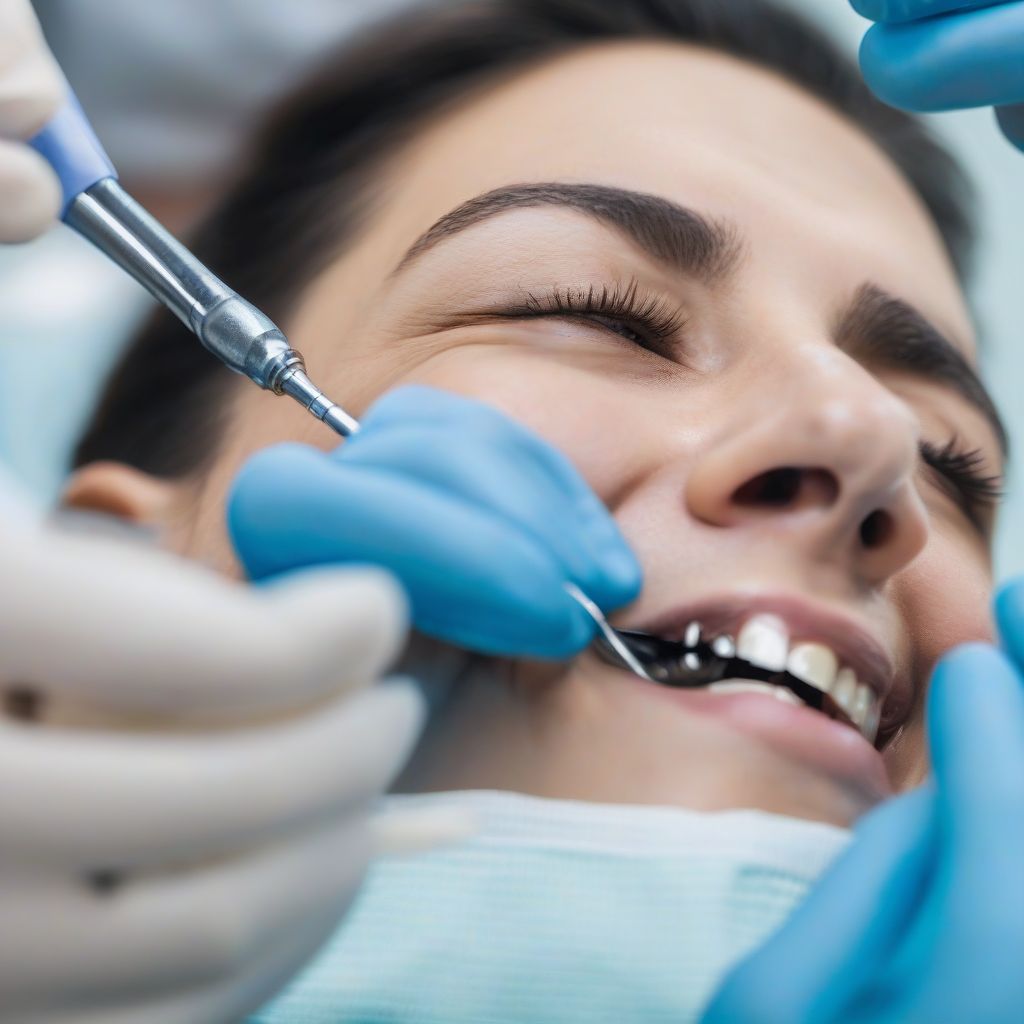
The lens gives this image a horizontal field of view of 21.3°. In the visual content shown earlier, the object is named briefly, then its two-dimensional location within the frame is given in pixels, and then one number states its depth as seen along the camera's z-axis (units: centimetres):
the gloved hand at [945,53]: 41
